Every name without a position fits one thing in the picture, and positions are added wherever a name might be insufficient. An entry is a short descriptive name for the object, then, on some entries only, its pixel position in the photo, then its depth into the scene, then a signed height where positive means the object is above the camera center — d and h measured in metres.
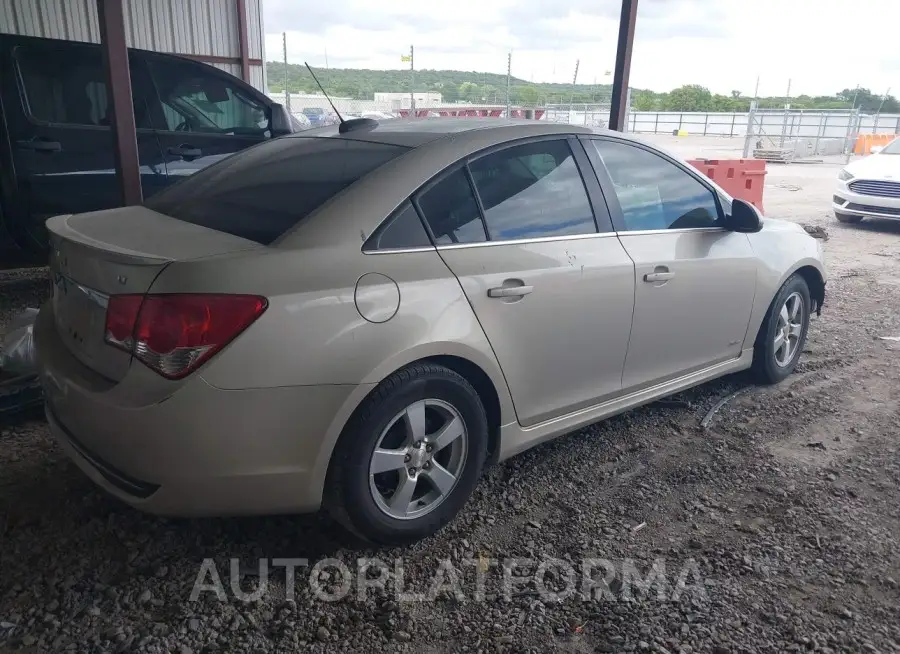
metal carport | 4.44 +0.75
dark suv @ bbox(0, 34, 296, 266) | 5.25 -0.26
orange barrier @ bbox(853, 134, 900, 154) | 25.75 -1.10
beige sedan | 2.17 -0.72
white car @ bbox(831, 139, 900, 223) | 10.44 -1.13
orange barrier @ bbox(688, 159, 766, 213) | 9.66 -0.89
